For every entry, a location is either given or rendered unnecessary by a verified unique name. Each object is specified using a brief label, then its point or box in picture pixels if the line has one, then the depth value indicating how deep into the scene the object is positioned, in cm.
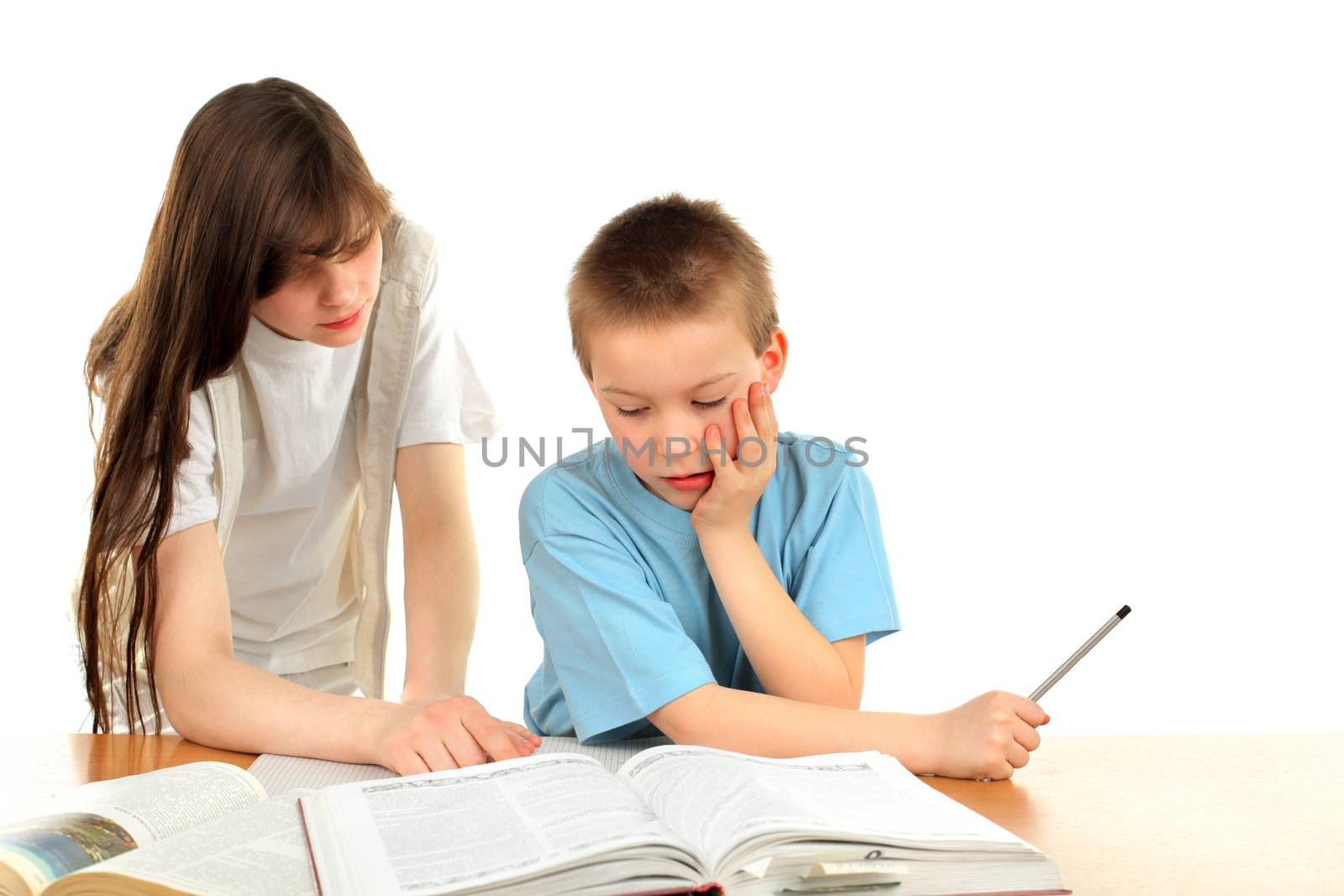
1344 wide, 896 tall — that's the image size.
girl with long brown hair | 107
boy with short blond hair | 101
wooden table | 76
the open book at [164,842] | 63
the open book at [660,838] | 64
